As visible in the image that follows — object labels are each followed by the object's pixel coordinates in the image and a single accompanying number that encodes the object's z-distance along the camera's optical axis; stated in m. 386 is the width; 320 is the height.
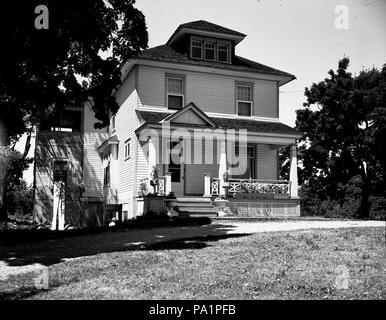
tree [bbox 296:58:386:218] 32.22
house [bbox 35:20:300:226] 21.91
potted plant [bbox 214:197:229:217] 21.28
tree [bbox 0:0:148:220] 14.16
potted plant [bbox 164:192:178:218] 20.51
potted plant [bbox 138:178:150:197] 21.47
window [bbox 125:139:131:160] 25.36
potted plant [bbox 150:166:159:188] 20.71
